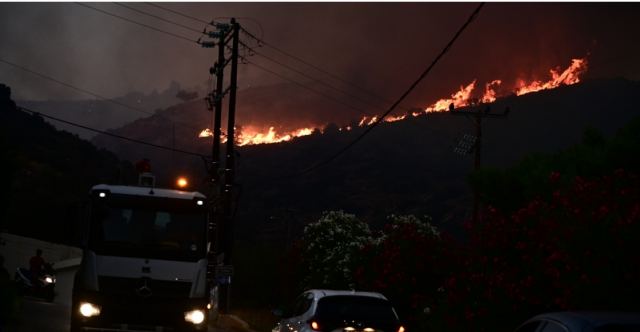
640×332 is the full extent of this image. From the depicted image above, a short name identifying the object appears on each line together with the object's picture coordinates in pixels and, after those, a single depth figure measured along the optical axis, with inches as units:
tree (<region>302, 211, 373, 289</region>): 1268.5
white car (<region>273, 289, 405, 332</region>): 553.0
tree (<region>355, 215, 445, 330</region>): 948.6
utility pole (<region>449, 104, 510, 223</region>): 1787.6
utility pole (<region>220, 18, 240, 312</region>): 1337.4
